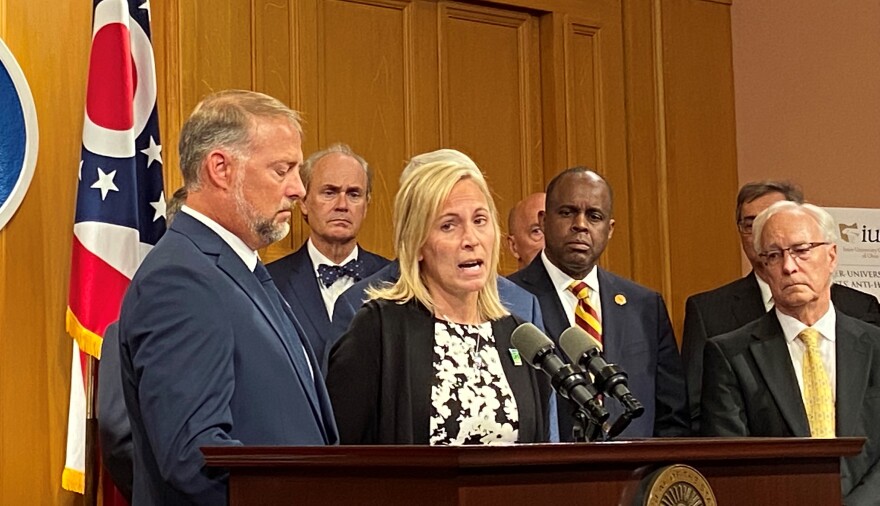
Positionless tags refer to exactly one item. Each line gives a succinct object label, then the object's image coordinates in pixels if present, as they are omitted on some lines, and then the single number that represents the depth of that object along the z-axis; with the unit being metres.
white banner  6.01
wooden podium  1.95
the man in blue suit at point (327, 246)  4.58
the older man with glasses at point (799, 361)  3.79
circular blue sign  4.64
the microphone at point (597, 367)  2.26
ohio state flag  4.50
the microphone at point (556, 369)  2.29
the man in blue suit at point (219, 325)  2.38
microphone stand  2.29
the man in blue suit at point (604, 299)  4.38
